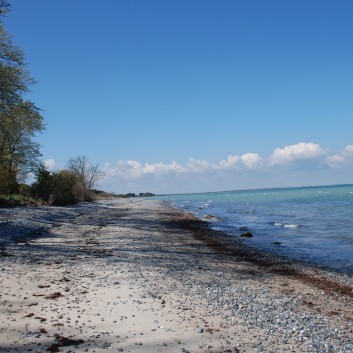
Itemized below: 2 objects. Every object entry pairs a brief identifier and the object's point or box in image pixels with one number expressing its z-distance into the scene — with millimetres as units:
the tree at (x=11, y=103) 19812
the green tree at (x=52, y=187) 43531
